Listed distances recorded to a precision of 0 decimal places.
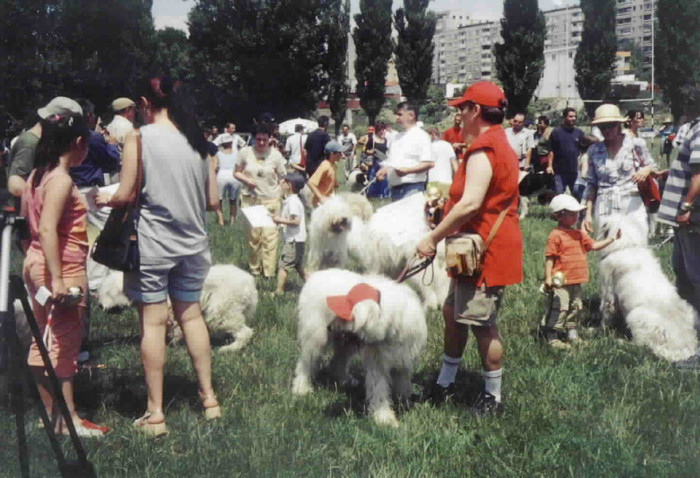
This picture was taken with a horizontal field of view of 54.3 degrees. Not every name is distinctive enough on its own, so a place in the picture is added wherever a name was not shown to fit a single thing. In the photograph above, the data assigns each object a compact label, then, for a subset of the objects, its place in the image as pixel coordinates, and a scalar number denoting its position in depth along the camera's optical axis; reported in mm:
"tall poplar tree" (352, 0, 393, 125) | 19266
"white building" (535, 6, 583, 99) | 18769
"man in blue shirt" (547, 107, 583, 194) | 11766
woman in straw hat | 6453
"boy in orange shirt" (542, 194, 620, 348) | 5965
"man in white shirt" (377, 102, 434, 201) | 7465
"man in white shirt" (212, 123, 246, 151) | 13781
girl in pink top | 3904
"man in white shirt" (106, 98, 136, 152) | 7059
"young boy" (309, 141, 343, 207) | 8391
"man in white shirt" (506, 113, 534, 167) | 13367
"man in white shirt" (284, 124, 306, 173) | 13711
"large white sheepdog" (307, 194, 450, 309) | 6953
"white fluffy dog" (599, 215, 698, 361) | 5453
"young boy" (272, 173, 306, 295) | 8070
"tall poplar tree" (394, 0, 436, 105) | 27297
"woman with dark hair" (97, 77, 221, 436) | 3900
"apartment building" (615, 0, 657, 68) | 24780
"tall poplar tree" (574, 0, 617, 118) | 19483
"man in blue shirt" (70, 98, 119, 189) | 6035
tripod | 2520
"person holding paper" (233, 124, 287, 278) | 9055
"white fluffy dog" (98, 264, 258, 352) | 5977
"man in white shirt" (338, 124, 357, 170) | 20983
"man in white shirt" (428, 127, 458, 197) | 8391
